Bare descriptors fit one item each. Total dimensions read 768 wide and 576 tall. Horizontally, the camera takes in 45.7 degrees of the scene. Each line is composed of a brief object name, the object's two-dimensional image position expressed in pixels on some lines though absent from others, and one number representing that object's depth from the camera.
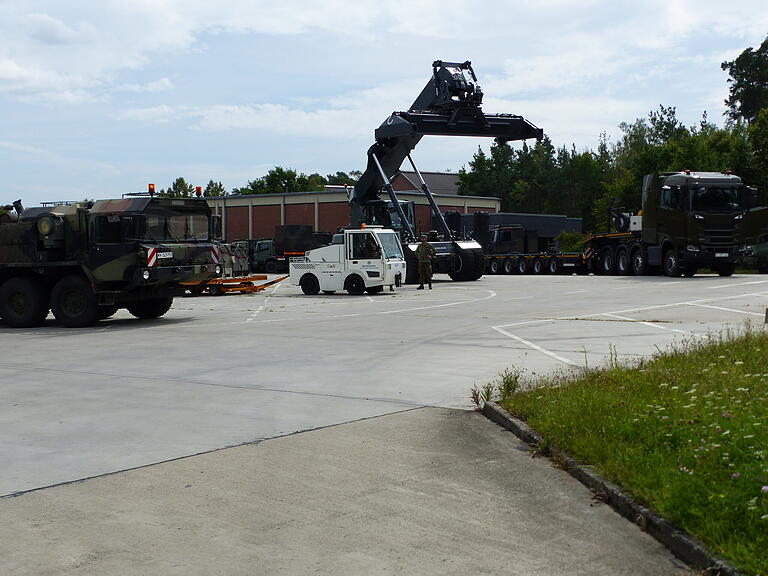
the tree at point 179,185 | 94.44
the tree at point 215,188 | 109.38
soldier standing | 29.91
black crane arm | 34.19
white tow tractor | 27.22
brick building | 76.12
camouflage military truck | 18.11
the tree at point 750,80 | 83.56
